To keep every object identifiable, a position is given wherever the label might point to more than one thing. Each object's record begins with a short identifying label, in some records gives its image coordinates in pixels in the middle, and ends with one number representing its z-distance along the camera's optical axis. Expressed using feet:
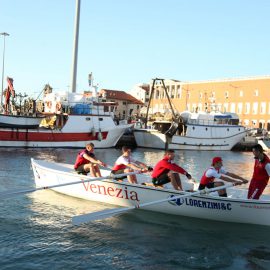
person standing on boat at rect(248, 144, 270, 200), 36.62
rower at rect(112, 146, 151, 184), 44.45
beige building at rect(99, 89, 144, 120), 302.99
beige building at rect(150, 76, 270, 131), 273.13
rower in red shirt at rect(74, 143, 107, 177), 47.03
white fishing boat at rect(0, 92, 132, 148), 123.65
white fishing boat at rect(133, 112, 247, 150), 151.12
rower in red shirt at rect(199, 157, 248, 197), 38.86
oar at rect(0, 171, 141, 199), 37.86
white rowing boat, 38.93
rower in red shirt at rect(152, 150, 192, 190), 41.04
